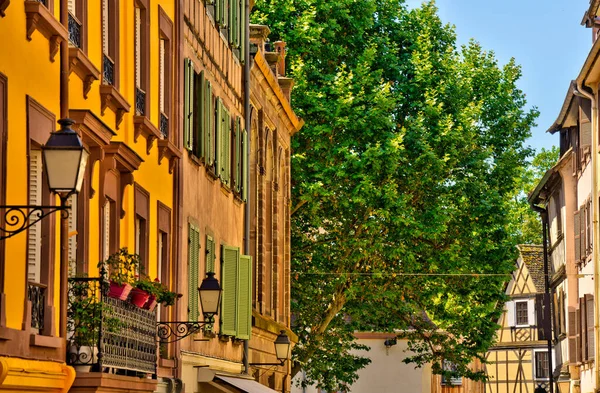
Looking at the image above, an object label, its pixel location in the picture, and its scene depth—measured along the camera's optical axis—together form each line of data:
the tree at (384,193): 39.28
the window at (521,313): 63.50
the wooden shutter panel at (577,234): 40.22
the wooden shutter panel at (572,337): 41.72
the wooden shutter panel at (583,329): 38.91
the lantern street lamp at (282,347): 28.95
